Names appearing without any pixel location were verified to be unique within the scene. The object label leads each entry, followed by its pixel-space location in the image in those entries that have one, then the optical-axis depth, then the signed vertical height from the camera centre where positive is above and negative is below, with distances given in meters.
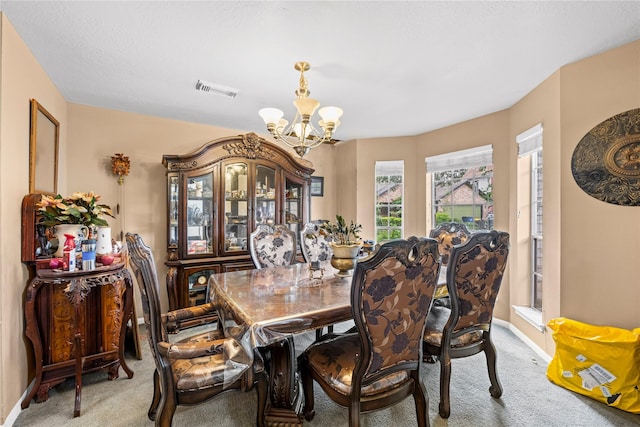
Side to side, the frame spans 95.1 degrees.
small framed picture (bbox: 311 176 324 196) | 4.73 +0.46
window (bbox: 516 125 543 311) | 2.92 -0.04
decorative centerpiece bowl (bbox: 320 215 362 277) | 2.23 -0.26
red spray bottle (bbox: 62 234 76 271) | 1.99 -0.27
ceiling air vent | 2.55 +1.13
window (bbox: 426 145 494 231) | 3.53 +0.35
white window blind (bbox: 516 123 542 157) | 2.68 +0.72
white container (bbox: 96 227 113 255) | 2.23 -0.22
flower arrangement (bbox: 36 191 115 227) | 2.00 +0.03
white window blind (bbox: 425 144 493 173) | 3.46 +0.70
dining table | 1.41 -0.52
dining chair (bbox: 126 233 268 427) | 1.36 -0.79
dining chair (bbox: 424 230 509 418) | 1.75 -0.55
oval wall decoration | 2.01 +0.39
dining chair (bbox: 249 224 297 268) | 2.87 -0.33
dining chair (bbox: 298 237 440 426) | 1.29 -0.55
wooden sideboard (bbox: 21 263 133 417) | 1.94 -0.80
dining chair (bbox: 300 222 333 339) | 3.13 -0.34
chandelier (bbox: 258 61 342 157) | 2.06 +0.71
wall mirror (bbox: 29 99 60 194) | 2.10 +0.50
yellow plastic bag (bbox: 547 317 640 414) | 1.87 -1.00
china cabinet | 3.18 +0.12
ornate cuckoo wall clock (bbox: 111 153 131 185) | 3.11 +0.53
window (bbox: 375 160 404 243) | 4.38 +0.23
